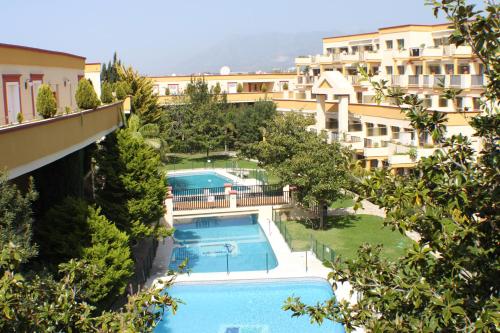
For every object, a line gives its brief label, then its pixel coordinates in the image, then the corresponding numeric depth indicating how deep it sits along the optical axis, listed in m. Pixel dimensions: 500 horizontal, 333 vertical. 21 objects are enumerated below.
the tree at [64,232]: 15.62
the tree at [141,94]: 42.53
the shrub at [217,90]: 52.58
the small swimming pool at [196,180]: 40.19
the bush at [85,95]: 18.67
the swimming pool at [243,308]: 18.36
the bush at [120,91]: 26.45
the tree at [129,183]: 21.12
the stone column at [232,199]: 30.81
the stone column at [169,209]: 28.88
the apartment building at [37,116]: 11.93
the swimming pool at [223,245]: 24.50
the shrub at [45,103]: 14.52
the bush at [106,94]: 22.95
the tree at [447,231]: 5.87
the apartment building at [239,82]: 61.25
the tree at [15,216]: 8.58
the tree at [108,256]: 15.66
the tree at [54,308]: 6.21
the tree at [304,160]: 27.34
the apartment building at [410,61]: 34.19
